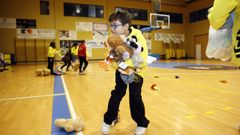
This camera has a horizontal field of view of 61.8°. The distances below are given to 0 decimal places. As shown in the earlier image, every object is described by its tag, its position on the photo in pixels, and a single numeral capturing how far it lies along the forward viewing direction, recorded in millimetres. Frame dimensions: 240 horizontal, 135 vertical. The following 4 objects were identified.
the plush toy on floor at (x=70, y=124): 2234
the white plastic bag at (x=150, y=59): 2184
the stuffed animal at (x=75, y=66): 9070
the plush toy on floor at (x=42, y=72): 8078
